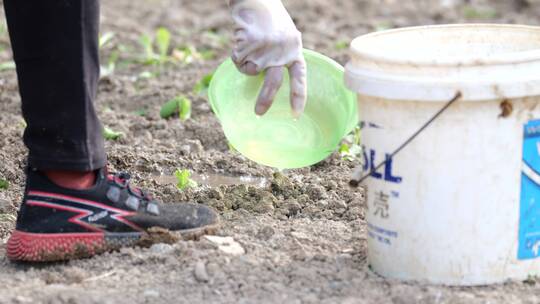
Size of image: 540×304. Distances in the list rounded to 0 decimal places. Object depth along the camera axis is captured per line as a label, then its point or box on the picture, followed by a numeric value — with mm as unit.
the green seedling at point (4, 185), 6269
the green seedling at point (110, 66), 9320
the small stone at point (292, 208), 5785
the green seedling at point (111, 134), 7391
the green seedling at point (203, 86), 8648
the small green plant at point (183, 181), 6133
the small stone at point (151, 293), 4603
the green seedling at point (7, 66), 9437
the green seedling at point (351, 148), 6801
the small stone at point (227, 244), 5082
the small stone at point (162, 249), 5082
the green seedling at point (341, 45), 10117
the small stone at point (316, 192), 5980
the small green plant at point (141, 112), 8211
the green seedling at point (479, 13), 11883
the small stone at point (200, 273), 4742
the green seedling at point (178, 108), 7941
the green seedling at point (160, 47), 9883
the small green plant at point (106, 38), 10029
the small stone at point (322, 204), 5832
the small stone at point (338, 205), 5818
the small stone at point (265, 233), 5305
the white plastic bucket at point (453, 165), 4320
